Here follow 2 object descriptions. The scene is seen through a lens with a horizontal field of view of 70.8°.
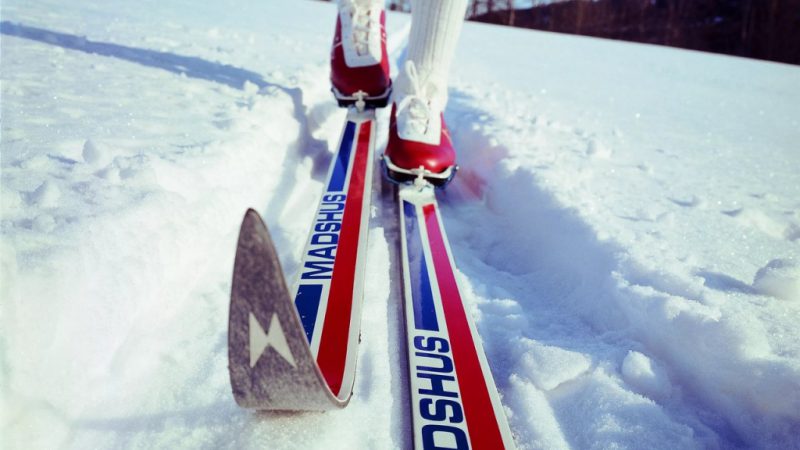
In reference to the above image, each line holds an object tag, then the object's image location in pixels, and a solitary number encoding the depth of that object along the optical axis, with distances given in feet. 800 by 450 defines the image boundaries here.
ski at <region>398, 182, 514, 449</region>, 1.18
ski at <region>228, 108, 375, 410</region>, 0.94
